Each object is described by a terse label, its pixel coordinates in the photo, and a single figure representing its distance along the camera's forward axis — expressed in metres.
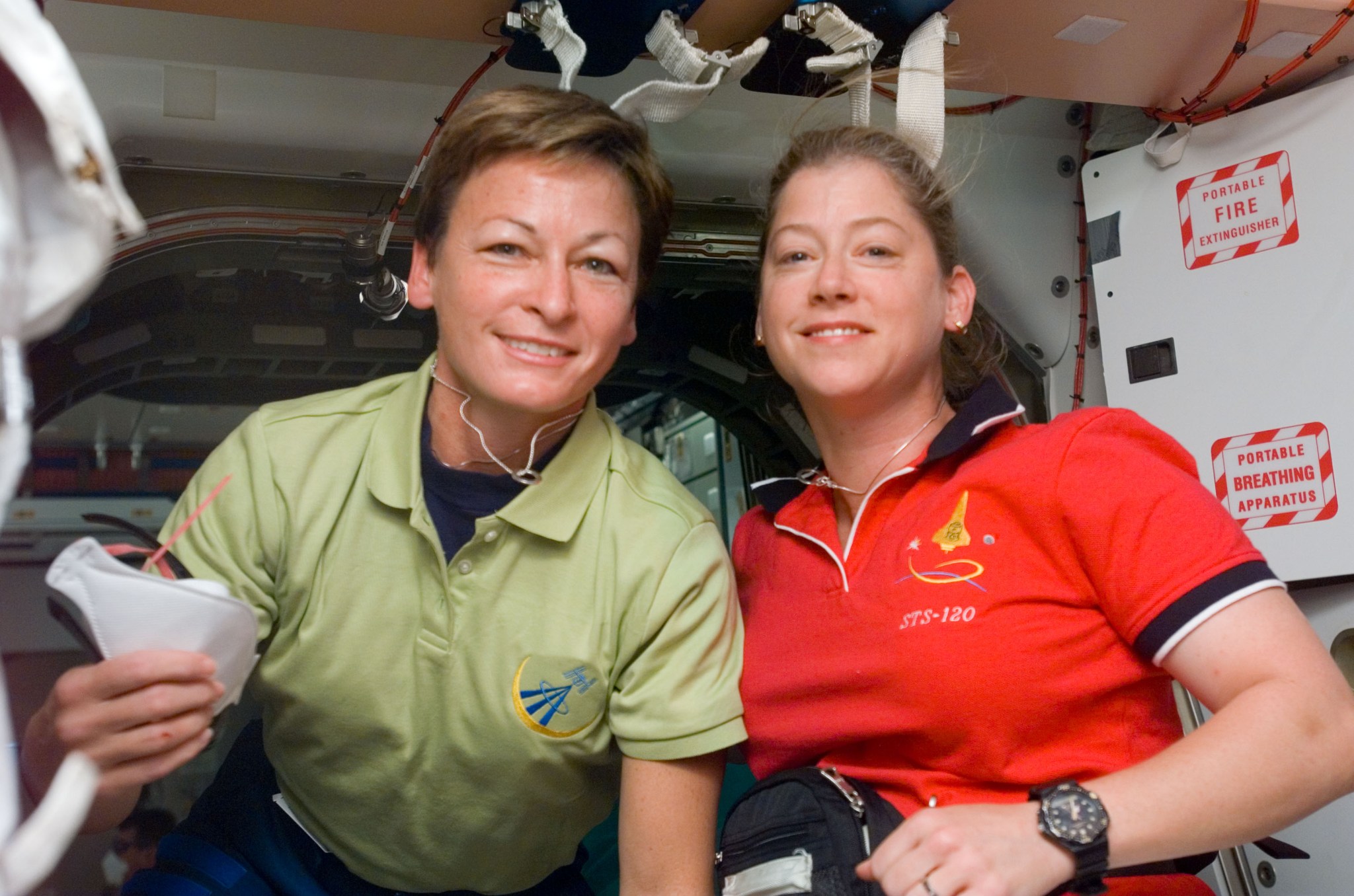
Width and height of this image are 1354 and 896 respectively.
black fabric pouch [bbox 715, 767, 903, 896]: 1.50
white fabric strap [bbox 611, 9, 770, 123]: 1.72
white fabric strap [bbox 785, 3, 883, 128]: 1.71
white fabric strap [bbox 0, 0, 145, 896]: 0.64
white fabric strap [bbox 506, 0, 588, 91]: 1.66
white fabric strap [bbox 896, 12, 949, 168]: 1.79
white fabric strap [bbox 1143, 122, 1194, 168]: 2.27
